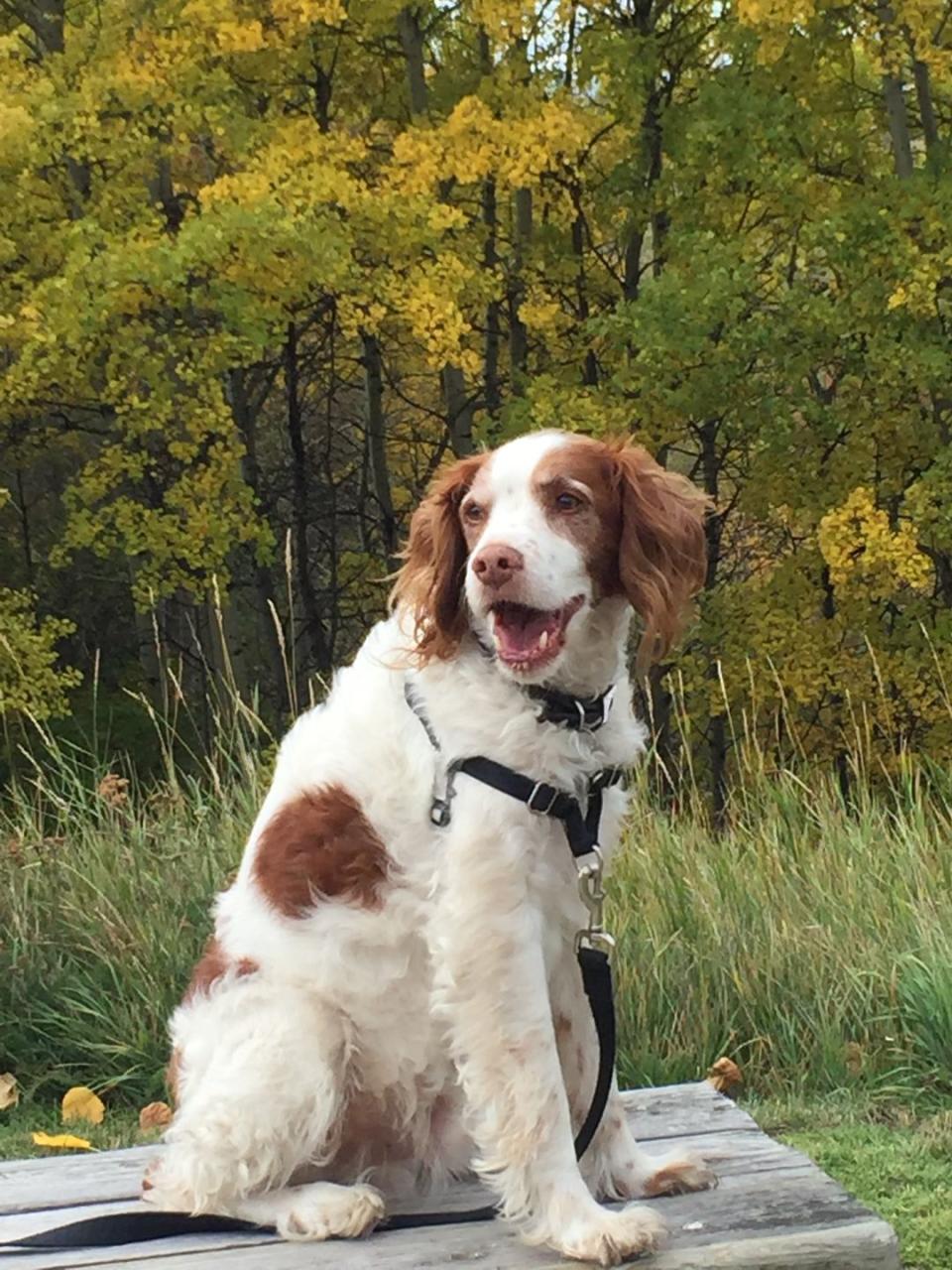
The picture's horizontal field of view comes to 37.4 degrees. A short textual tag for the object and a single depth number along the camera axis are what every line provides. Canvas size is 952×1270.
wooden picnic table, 2.38
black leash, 2.44
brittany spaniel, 2.41
